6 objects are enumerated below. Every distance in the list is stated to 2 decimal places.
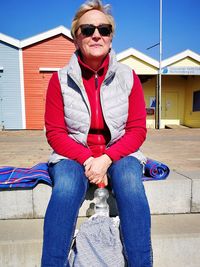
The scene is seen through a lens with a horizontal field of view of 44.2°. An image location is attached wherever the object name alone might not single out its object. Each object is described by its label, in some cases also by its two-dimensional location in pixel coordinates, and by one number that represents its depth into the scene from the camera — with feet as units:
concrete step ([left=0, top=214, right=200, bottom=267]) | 6.07
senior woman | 5.60
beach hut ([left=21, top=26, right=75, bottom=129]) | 36.68
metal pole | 41.26
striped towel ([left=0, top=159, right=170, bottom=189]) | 6.64
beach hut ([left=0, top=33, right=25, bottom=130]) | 36.24
